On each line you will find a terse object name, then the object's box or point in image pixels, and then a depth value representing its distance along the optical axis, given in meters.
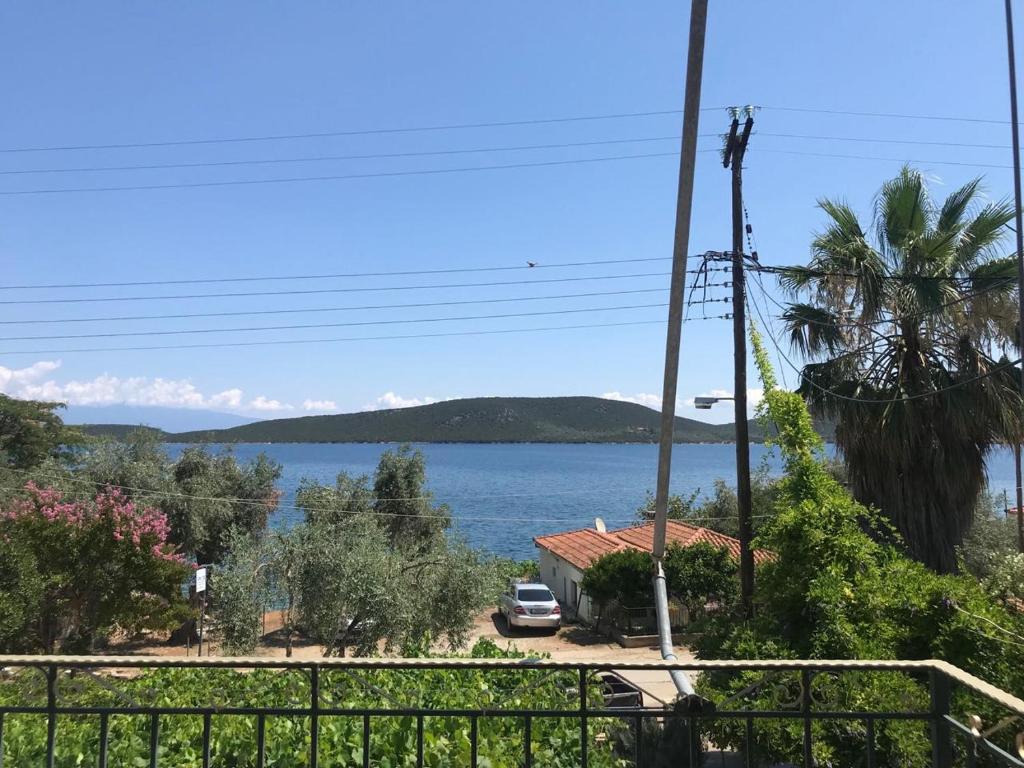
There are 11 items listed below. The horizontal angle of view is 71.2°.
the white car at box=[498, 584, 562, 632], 23.55
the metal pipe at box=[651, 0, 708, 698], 6.67
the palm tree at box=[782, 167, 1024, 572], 12.36
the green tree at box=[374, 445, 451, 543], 28.73
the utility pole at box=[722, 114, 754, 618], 12.30
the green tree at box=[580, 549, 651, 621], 23.44
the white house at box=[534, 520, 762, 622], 26.48
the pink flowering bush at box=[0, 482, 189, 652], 15.12
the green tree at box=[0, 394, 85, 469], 33.09
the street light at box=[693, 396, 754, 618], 12.44
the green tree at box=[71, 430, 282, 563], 23.75
